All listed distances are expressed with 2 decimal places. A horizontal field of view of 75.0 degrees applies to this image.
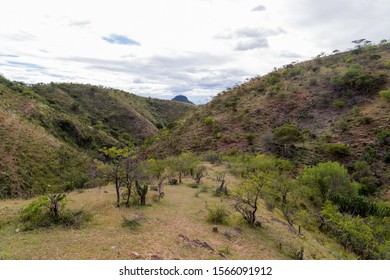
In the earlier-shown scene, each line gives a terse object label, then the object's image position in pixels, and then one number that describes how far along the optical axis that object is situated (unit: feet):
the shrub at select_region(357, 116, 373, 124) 126.62
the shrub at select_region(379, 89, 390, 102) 127.13
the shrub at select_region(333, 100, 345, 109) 145.12
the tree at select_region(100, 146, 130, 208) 54.48
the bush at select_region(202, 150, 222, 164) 122.58
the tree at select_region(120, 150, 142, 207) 57.16
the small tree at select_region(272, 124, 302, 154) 130.21
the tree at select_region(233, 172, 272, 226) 50.93
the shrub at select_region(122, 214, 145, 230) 44.21
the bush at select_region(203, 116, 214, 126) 160.76
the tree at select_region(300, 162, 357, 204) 85.97
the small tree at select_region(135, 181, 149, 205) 58.44
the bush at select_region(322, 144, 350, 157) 116.37
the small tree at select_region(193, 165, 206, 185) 83.92
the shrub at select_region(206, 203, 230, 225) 50.60
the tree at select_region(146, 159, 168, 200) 91.10
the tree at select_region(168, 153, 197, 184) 92.58
